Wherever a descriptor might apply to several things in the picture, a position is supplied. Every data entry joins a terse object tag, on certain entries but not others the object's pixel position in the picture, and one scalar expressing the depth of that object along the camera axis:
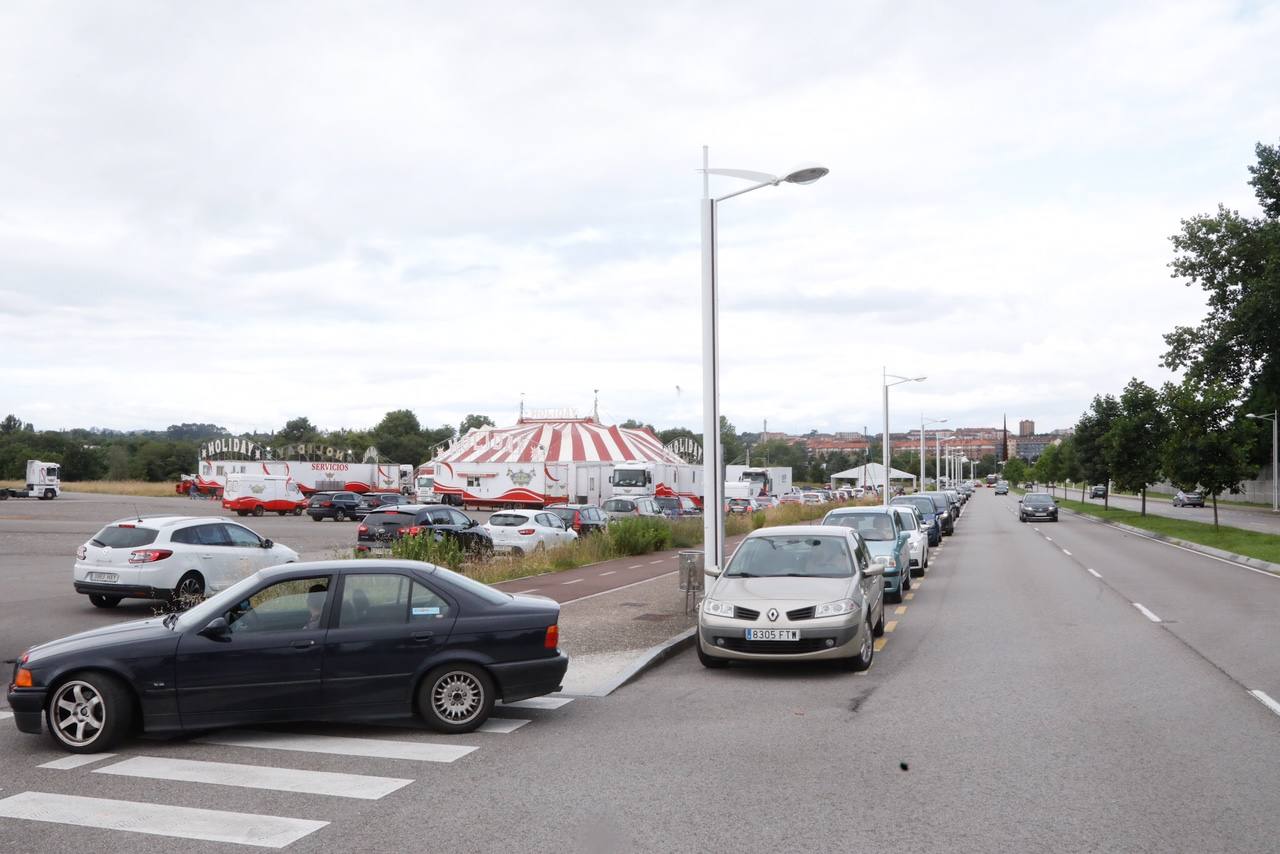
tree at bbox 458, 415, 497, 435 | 168.04
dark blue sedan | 7.57
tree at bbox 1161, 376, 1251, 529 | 35.25
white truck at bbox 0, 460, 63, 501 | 69.56
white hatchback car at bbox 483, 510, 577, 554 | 27.25
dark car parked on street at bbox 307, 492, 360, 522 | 50.94
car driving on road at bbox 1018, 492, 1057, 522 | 50.12
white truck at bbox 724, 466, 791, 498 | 68.30
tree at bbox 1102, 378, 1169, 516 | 47.06
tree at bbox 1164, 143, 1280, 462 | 52.28
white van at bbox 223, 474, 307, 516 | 53.69
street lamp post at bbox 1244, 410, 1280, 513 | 61.47
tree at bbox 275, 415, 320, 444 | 145.32
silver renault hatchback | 10.44
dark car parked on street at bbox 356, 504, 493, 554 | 25.72
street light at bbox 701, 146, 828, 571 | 14.50
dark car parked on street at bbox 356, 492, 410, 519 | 50.19
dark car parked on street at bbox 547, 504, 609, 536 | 33.06
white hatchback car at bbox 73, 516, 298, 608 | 16.22
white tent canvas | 92.69
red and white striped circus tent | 55.72
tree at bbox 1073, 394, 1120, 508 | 57.75
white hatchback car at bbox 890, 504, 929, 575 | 22.56
